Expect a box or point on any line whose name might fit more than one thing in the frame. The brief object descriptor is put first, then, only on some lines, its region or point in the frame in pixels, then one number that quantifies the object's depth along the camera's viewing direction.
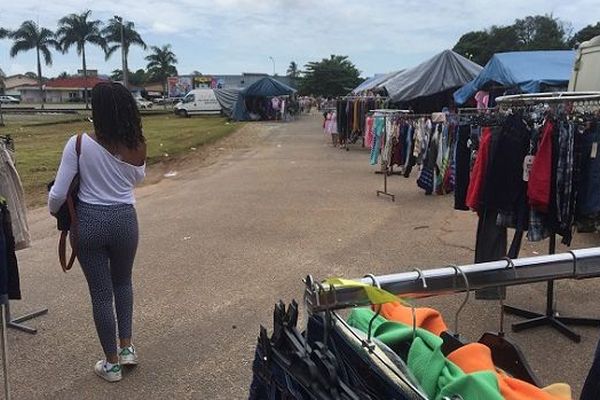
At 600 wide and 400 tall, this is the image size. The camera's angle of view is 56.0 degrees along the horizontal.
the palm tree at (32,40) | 67.31
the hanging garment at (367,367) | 1.40
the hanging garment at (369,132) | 11.88
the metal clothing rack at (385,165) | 10.19
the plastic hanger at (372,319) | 1.51
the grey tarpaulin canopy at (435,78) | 18.61
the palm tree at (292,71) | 99.07
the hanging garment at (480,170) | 4.51
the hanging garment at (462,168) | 5.13
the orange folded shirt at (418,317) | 1.78
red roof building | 103.15
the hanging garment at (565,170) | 4.18
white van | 43.50
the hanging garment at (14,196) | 4.21
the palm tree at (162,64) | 85.31
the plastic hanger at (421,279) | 1.72
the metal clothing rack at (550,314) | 4.35
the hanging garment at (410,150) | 9.66
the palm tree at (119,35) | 63.06
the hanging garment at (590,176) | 4.12
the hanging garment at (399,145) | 9.94
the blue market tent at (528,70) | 13.07
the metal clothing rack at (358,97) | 18.09
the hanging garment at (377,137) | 10.41
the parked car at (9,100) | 74.75
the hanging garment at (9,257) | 3.52
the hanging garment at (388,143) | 10.03
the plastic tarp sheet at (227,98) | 41.62
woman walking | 3.50
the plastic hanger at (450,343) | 1.54
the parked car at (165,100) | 67.86
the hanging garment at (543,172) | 4.17
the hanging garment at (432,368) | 1.33
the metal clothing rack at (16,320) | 4.57
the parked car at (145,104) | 61.89
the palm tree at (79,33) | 65.25
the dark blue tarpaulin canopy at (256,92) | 37.34
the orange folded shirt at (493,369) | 1.38
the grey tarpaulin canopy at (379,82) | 21.59
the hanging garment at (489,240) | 4.70
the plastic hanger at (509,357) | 1.71
